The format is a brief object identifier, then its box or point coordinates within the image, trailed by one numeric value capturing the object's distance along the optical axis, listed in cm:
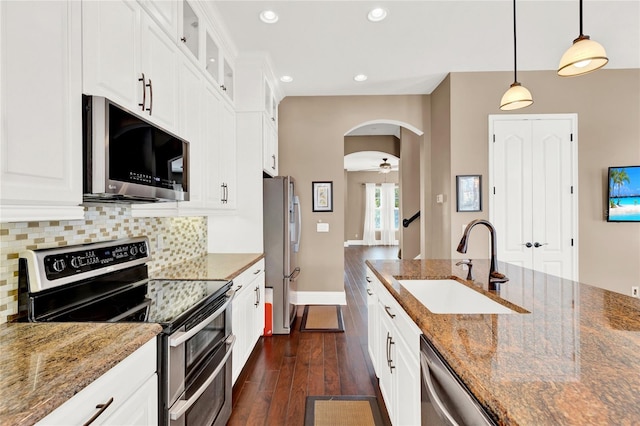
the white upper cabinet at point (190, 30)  195
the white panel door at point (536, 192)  348
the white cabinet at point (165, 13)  158
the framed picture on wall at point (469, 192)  351
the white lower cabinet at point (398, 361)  118
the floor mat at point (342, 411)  185
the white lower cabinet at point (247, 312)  213
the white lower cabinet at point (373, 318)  208
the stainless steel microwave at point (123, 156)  112
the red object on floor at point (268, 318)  313
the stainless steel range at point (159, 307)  116
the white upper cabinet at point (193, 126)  194
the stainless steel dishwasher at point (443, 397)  73
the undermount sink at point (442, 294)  173
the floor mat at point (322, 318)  332
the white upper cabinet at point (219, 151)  235
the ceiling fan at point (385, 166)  822
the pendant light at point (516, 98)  216
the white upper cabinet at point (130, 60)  117
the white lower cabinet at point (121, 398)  75
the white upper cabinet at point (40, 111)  86
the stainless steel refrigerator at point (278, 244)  315
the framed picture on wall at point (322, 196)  423
